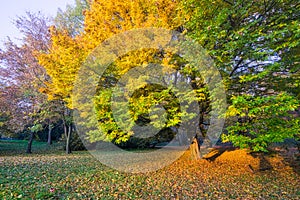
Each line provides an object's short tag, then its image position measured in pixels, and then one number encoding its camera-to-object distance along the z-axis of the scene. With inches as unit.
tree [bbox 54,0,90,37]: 455.8
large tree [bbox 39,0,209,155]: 202.1
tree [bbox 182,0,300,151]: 159.8
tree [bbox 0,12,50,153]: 420.5
